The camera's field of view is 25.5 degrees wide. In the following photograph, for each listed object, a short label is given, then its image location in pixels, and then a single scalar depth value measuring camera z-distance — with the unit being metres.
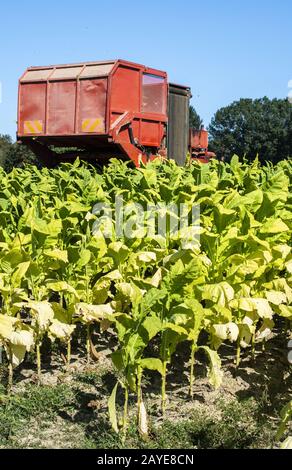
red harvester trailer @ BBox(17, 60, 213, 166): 11.07
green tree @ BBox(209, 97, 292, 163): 59.38
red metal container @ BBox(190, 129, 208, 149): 15.55
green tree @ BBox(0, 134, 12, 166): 33.21
